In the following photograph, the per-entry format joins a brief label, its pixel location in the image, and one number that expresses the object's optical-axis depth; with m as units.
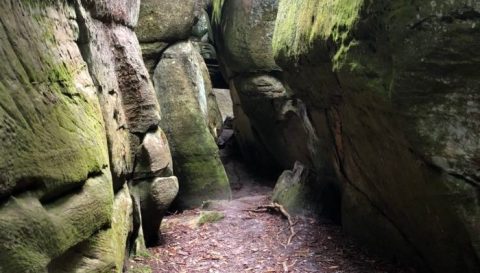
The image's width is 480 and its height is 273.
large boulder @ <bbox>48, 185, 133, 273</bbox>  3.76
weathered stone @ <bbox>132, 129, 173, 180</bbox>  8.02
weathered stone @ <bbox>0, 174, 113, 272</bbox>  2.93
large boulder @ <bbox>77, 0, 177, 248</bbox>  5.94
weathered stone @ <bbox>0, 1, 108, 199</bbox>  3.18
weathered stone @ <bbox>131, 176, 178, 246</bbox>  8.10
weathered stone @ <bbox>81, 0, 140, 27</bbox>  6.25
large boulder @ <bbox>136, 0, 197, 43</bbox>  11.87
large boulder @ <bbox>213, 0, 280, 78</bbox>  13.01
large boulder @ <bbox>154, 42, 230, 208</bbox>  12.12
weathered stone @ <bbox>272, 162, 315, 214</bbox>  9.89
